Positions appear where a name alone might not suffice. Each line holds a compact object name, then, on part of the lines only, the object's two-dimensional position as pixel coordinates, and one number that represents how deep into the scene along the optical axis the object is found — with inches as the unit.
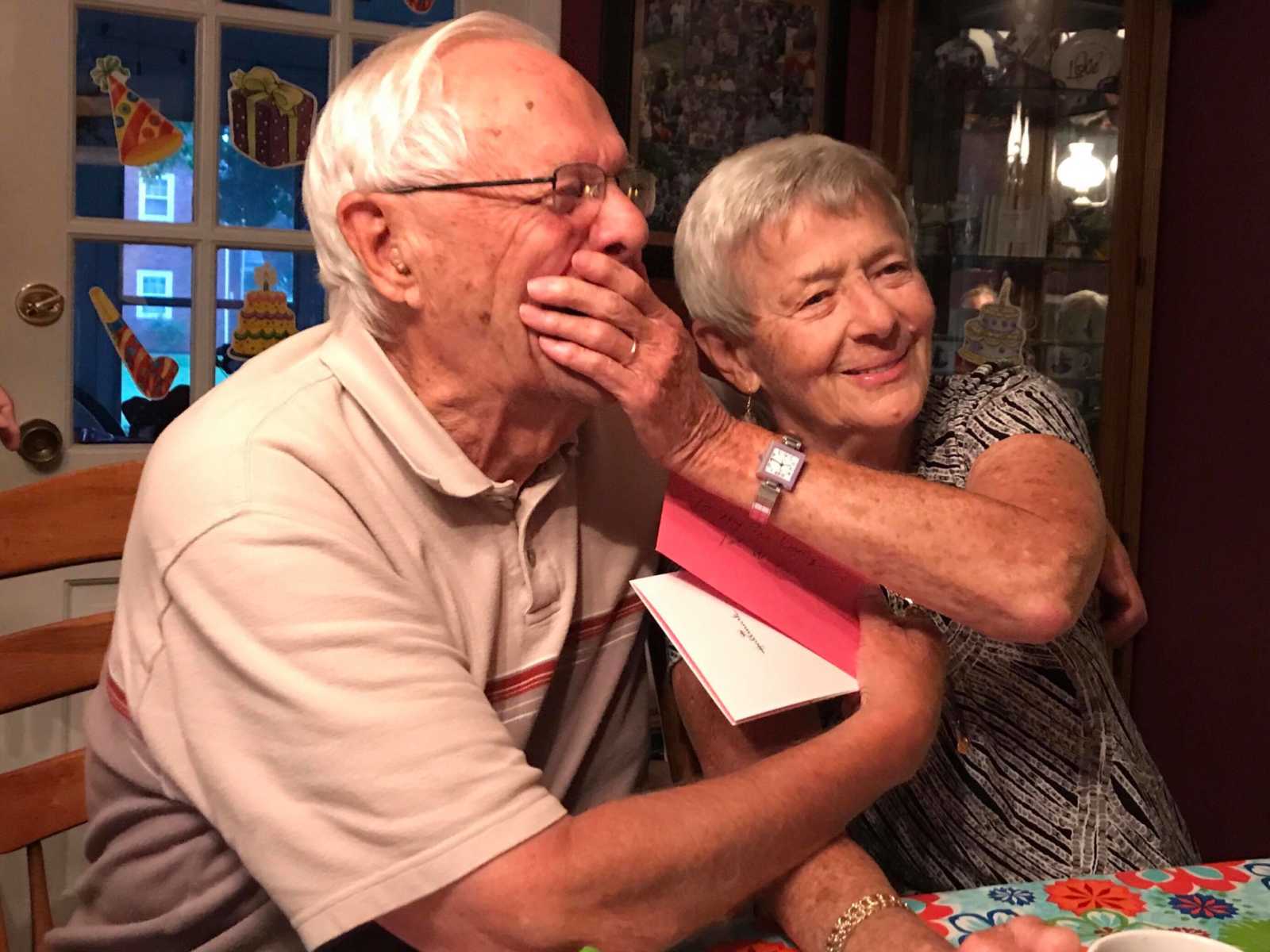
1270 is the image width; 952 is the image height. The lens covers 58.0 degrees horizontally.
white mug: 26.5
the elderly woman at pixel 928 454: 48.2
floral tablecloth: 35.2
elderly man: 31.5
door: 94.2
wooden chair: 48.8
